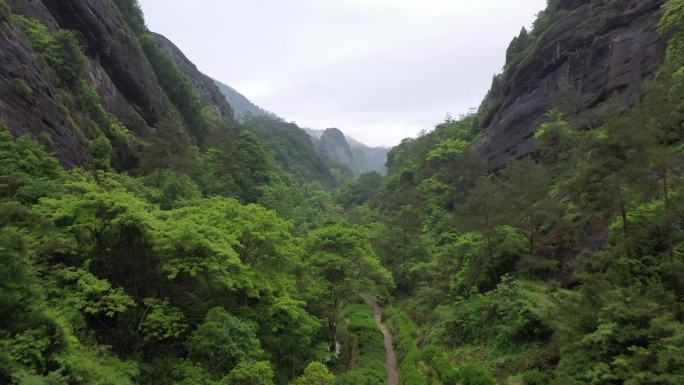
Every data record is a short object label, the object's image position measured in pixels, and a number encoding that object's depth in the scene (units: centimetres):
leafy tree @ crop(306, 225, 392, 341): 2433
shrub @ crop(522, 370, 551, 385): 1546
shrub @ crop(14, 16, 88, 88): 2859
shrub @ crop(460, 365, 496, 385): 1691
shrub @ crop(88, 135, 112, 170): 2658
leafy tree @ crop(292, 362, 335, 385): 1630
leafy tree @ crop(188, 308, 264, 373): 1465
